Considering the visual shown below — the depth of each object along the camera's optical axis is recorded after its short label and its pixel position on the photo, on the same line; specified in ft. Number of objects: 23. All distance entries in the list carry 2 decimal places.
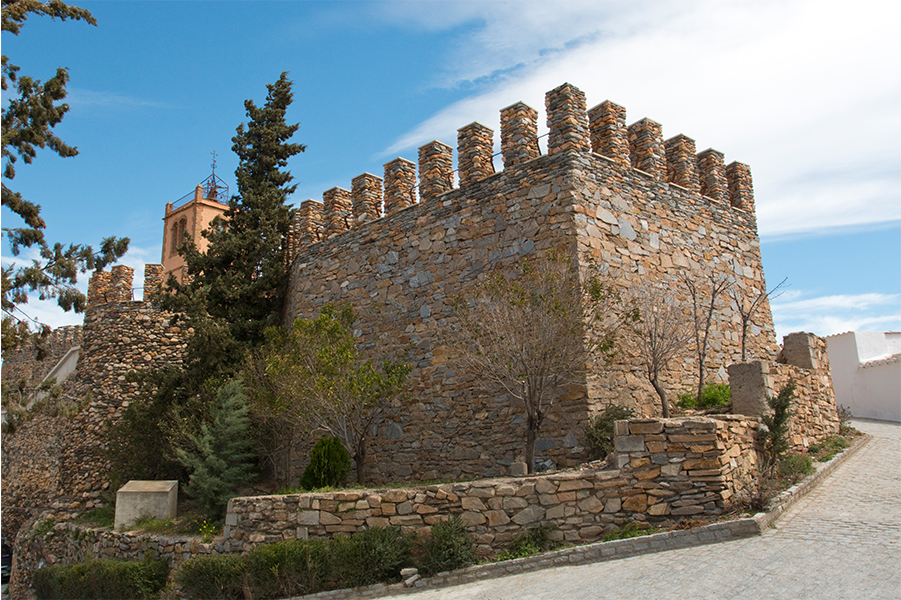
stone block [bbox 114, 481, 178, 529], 43.70
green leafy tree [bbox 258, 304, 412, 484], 39.09
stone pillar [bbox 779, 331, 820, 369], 40.52
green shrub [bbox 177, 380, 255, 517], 40.81
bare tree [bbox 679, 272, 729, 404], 39.42
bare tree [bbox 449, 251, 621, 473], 32.60
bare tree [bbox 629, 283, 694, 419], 35.27
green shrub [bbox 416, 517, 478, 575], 27.40
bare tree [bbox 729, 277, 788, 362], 44.42
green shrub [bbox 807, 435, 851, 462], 36.01
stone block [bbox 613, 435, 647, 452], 27.68
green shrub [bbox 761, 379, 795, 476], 30.63
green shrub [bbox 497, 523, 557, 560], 27.14
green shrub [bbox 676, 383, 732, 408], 37.22
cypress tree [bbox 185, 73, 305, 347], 51.80
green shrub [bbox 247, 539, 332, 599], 28.94
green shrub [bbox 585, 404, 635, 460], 32.71
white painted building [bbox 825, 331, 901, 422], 61.72
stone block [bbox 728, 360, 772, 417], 32.04
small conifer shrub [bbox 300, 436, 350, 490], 37.14
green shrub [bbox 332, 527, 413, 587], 28.25
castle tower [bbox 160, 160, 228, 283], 86.63
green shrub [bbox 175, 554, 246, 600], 30.42
